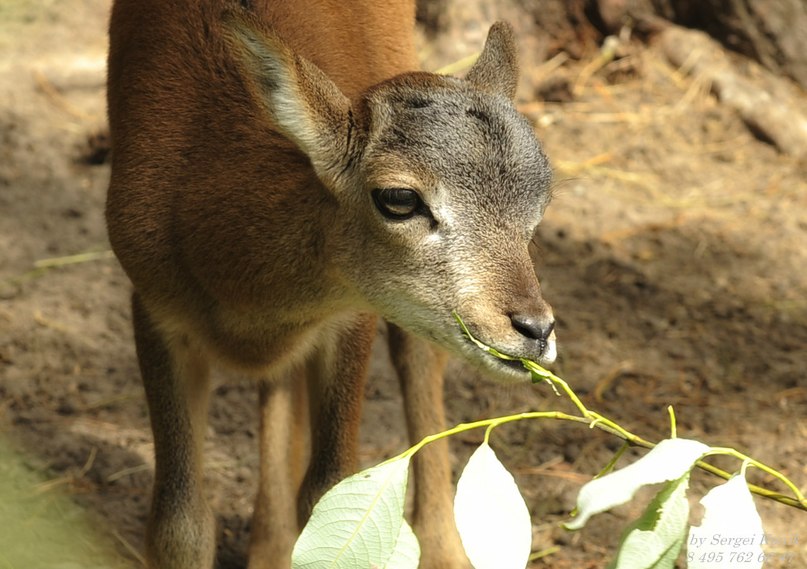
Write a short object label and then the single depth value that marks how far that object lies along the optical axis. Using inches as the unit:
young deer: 340.5
